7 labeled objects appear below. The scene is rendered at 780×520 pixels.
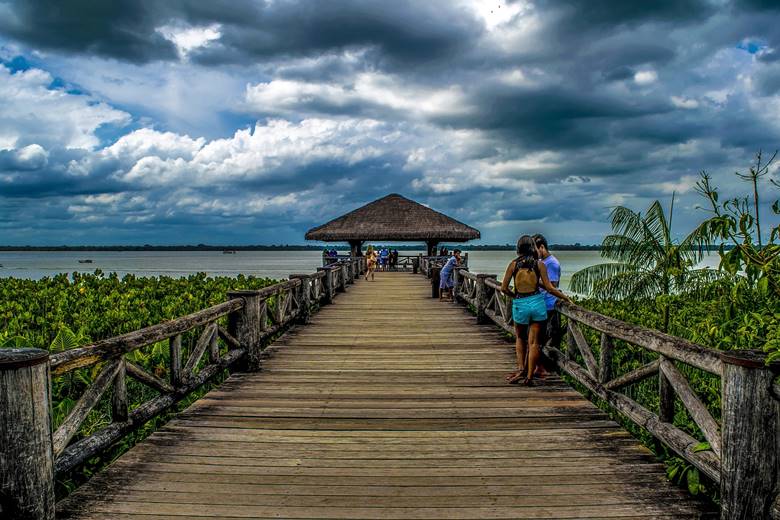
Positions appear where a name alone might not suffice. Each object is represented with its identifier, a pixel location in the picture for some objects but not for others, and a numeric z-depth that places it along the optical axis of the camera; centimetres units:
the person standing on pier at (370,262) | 2337
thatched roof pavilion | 2897
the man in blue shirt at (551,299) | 674
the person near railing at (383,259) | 3276
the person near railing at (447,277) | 1567
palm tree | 1287
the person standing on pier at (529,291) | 596
